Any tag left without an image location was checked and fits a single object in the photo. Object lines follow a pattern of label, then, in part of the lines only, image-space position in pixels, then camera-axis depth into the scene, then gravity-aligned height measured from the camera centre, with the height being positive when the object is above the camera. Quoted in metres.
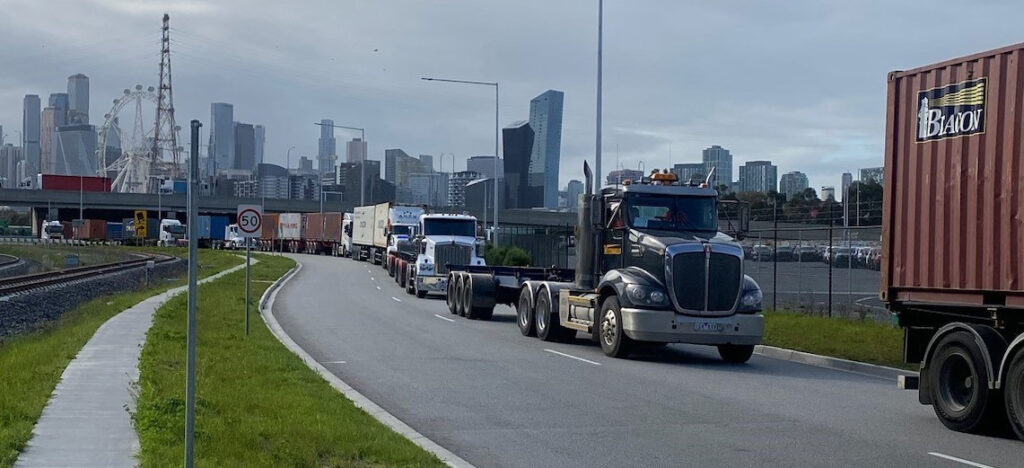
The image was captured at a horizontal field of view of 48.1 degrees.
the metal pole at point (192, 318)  6.25 -0.55
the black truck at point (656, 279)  18.77 -0.87
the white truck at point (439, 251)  38.94 -0.95
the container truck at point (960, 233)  11.38 +0.00
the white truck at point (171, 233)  110.06 -1.51
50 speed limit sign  21.78 -0.03
